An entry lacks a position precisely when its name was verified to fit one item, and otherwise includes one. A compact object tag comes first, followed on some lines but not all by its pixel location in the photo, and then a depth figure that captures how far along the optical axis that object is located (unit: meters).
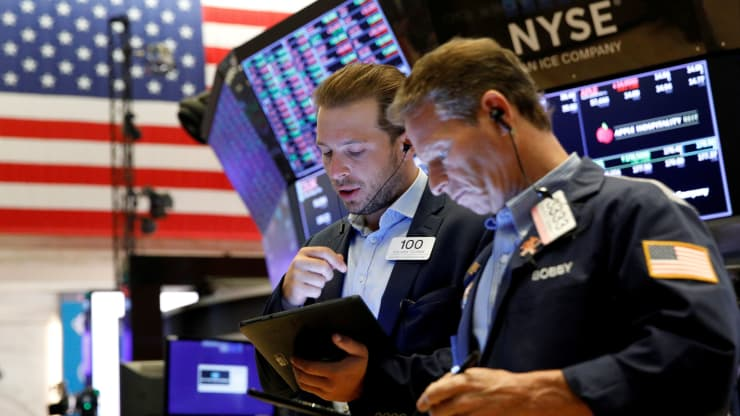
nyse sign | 3.85
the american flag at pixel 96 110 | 10.23
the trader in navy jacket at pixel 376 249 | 2.37
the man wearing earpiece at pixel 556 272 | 1.69
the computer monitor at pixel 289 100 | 4.44
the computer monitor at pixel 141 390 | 5.61
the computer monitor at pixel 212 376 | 5.90
